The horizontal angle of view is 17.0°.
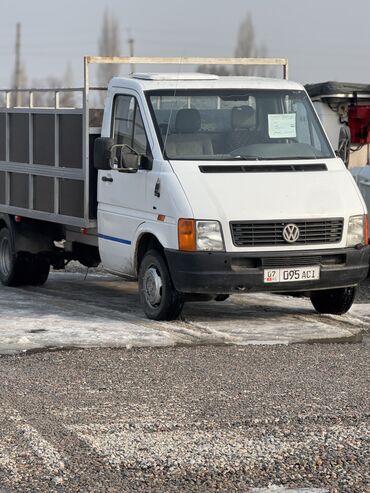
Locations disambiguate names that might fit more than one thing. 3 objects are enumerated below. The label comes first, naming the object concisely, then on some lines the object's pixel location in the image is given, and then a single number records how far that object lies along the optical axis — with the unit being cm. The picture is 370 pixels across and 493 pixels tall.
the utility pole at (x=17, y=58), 6775
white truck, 1087
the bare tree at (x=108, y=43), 5609
